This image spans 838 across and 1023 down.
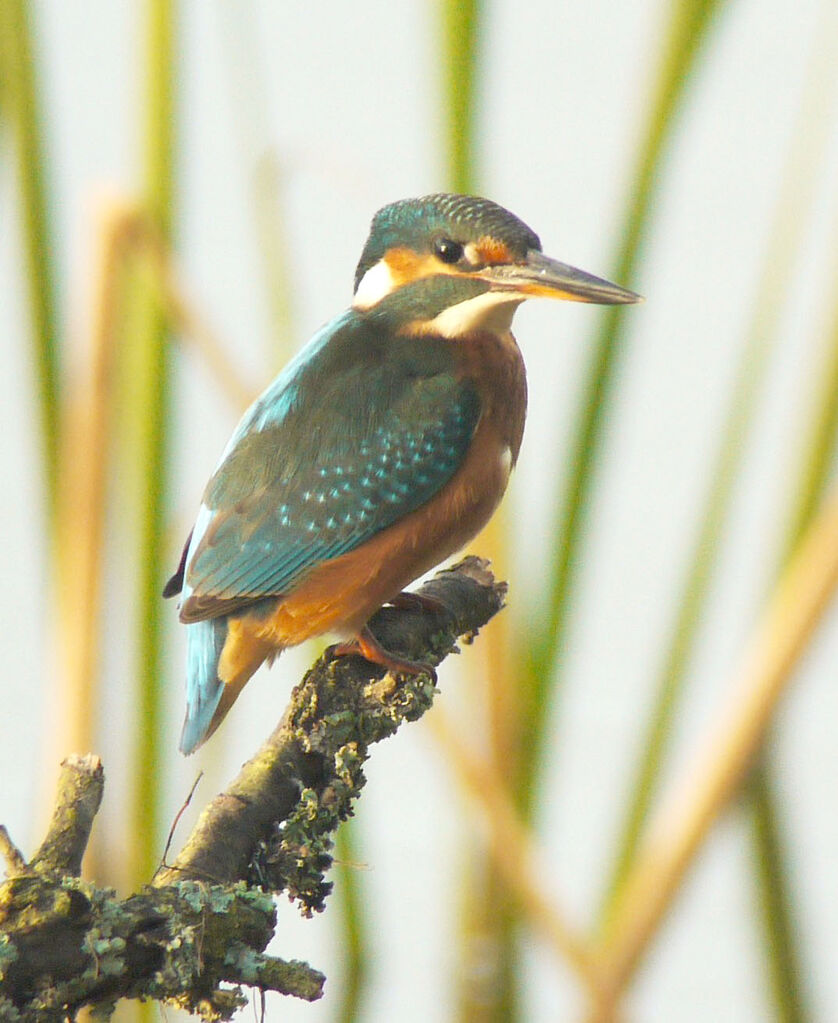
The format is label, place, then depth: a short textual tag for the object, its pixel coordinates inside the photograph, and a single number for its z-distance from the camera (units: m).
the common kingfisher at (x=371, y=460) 3.82
